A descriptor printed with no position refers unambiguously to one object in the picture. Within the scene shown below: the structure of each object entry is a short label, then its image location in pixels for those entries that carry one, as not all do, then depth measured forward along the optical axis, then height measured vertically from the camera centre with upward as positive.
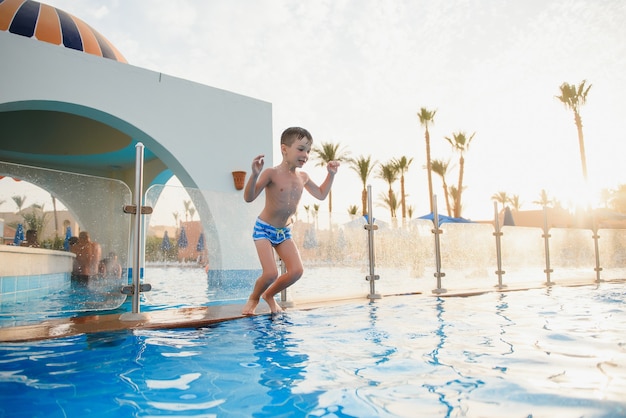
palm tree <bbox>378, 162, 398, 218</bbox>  37.31 +6.47
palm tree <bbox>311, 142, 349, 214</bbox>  35.72 +7.95
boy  4.47 +0.38
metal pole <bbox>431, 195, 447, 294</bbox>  6.99 -0.06
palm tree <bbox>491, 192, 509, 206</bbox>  55.38 +6.26
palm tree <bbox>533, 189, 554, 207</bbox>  58.03 +6.12
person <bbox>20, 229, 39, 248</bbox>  4.11 +0.10
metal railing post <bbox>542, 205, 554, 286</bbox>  8.81 +0.09
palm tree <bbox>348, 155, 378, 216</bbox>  36.38 +6.93
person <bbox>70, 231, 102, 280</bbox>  4.30 -0.07
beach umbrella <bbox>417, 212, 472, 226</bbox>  11.73 +0.77
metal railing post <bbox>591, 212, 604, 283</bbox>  9.91 -0.03
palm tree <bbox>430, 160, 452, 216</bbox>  34.16 +6.22
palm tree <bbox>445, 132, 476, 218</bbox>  31.66 +7.38
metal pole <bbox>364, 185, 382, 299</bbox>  6.27 +0.14
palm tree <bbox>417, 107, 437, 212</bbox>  31.73 +9.19
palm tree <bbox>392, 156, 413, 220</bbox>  36.94 +7.03
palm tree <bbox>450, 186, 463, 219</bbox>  36.42 +4.50
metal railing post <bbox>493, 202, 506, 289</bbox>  8.03 +0.05
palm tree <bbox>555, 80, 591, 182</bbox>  24.39 +8.34
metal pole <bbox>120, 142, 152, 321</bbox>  4.29 +0.06
